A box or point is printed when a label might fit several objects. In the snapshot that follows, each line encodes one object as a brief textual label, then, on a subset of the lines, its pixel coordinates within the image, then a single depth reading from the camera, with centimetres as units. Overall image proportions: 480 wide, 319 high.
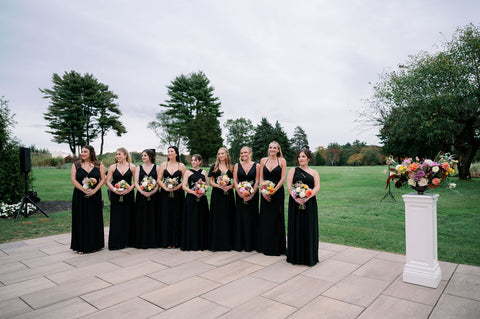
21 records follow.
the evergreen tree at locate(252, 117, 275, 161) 6094
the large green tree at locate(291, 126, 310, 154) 8494
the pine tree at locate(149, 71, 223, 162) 4706
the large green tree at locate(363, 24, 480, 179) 1648
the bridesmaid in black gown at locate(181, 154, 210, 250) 607
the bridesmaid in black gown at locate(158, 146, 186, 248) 626
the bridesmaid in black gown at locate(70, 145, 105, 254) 593
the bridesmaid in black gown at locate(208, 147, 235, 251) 602
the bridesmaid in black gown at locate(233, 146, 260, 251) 589
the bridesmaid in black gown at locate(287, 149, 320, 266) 496
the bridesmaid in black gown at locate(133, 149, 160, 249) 624
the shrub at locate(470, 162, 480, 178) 2555
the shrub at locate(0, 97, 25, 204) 1116
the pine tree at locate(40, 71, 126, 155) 4369
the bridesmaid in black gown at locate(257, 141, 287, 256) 561
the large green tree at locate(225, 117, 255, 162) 7512
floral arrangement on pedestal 419
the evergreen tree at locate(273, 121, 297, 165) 6200
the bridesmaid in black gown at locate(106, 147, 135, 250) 621
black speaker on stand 972
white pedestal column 411
